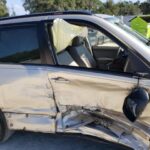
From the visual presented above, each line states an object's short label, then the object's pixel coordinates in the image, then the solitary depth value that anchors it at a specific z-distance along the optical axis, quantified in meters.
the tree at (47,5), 36.38
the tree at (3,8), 33.38
